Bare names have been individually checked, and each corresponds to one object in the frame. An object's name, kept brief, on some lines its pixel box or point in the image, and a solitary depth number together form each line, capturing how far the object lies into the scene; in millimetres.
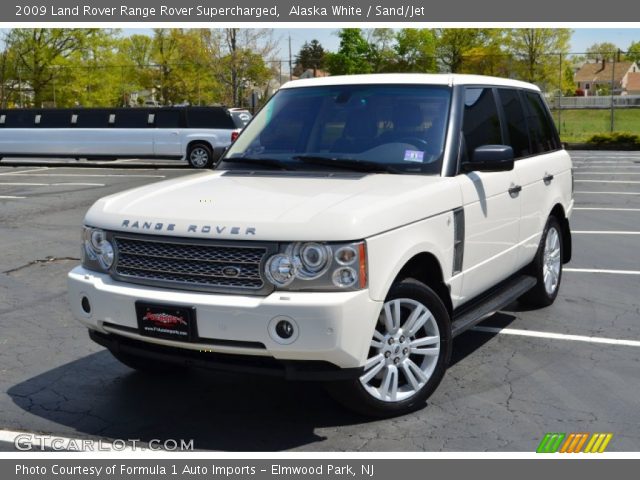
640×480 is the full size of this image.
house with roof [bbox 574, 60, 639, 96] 83344
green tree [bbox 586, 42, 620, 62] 96031
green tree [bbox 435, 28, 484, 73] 48719
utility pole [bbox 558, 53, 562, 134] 32250
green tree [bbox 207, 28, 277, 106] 37844
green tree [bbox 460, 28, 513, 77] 46500
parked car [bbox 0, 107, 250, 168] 22672
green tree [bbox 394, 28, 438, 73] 63969
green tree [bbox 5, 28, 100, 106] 46594
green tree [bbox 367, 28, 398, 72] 70262
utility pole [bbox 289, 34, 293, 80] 35844
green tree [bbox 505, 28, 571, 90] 43406
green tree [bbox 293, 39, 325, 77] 109356
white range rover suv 3967
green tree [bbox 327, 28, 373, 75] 81106
